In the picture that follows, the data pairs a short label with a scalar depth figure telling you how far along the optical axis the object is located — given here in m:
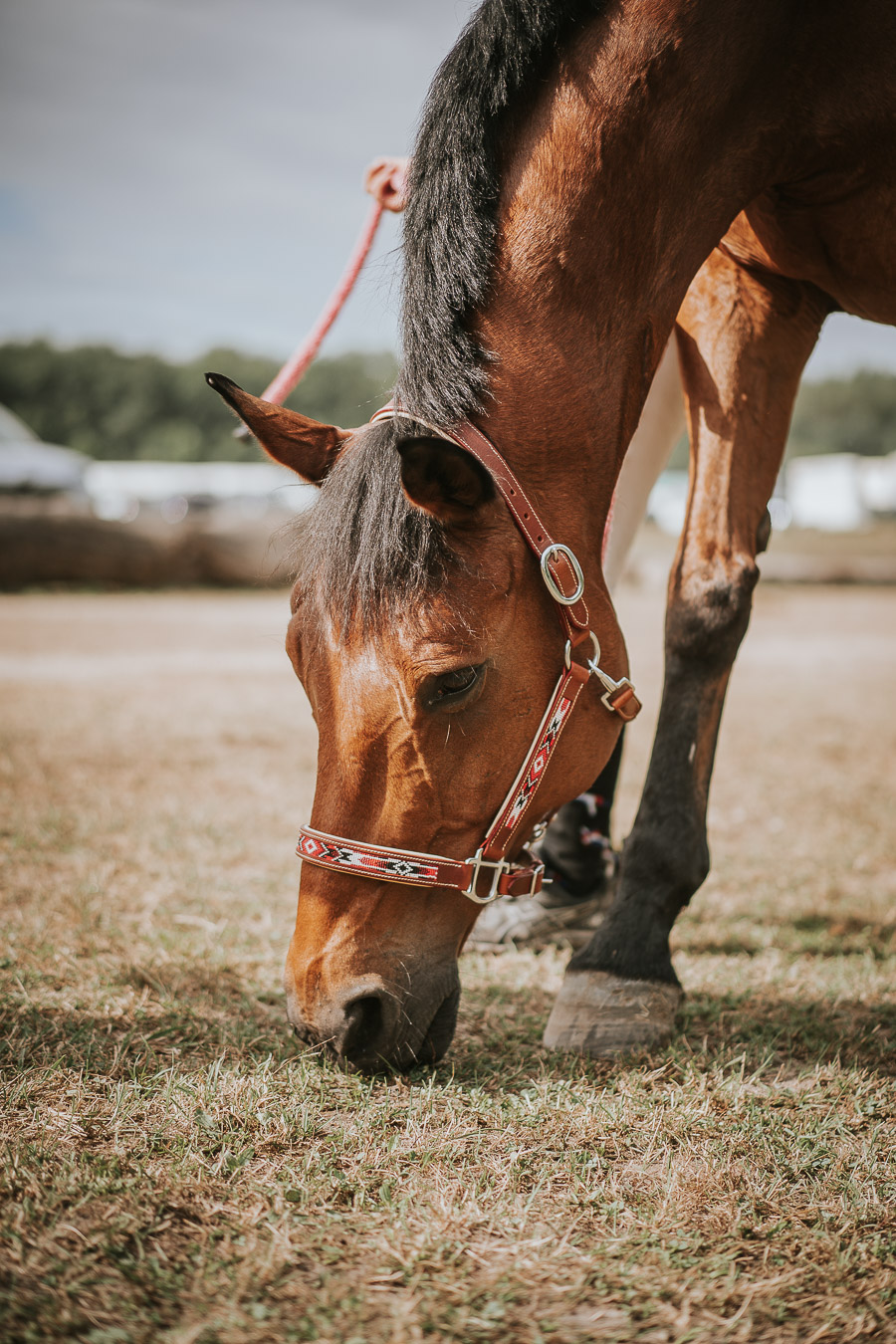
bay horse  1.78
